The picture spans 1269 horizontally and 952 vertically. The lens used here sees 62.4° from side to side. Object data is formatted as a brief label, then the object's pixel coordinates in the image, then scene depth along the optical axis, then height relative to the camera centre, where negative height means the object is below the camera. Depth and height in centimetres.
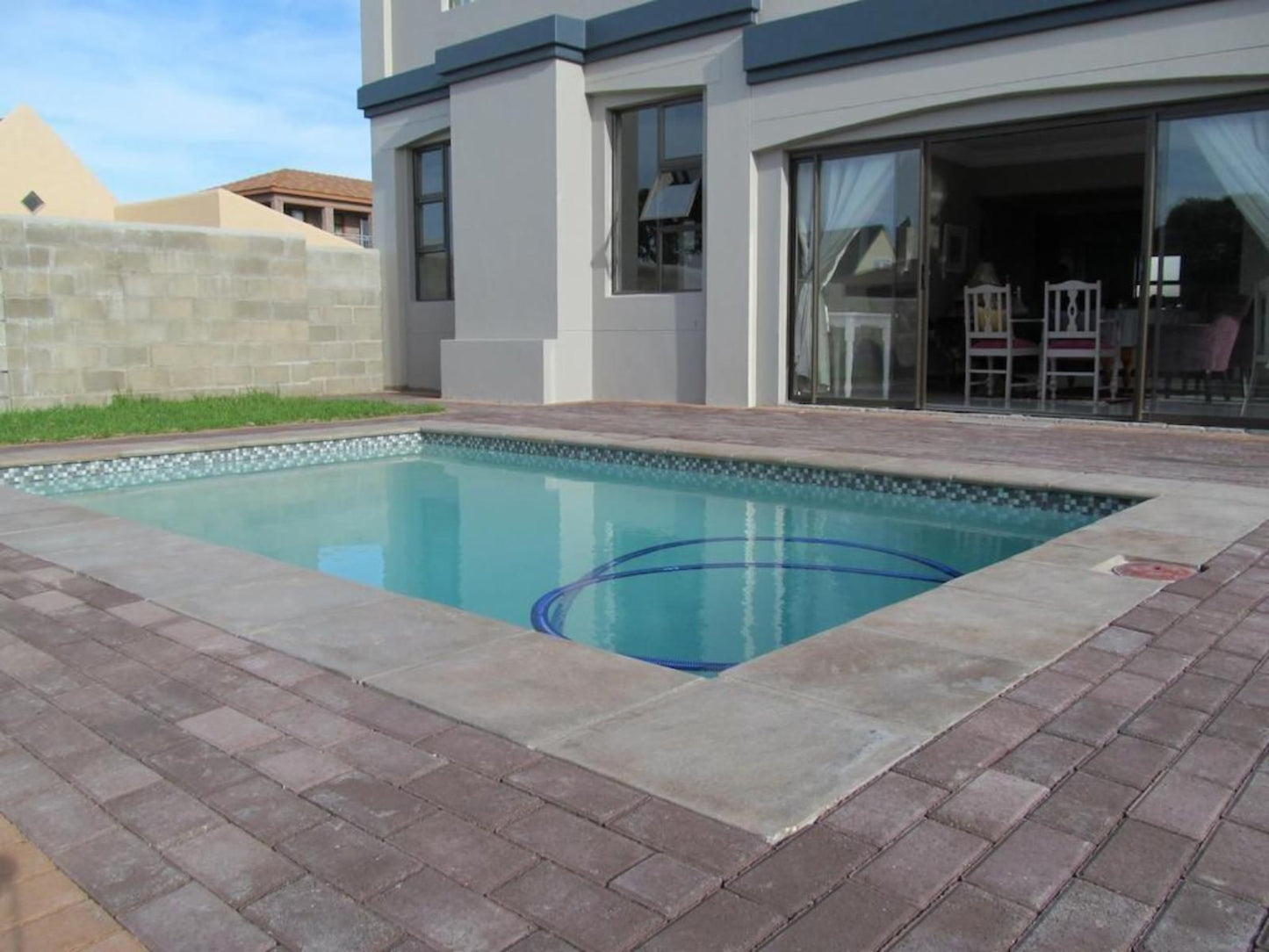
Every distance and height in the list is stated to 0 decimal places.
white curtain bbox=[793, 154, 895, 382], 959 +125
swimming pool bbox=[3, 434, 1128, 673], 445 -101
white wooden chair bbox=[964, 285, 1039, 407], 987 +15
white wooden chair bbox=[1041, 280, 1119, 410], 945 +5
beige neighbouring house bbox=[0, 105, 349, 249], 1827 +279
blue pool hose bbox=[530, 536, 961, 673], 410 -107
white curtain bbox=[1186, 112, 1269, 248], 750 +136
